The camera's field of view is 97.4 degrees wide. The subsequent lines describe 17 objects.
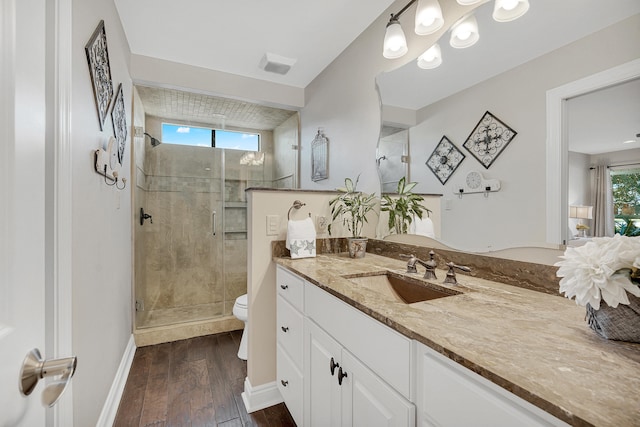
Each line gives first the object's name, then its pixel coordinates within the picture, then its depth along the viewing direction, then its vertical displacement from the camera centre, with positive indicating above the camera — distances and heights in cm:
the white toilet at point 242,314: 224 -85
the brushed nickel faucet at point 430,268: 128 -26
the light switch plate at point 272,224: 175 -8
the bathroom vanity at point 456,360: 49 -31
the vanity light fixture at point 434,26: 115 +93
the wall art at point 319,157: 257 +52
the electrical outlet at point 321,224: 192 -8
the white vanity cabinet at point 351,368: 77 -52
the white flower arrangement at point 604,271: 60 -13
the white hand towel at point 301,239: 171 -17
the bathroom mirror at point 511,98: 94 +48
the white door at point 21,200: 42 +2
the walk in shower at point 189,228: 290 -18
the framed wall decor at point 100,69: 125 +69
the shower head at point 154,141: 306 +77
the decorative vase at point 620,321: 62 -25
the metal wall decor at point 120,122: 174 +59
